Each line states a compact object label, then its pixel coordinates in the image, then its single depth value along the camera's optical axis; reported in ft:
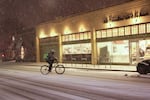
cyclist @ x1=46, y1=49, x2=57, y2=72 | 30.34
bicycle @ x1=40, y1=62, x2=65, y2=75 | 31.21
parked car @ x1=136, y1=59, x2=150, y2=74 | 26.50
